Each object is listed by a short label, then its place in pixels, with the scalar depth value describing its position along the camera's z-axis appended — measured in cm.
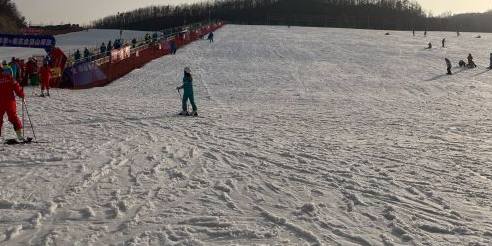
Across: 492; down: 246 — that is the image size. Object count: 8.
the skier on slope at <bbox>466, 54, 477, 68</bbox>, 2658
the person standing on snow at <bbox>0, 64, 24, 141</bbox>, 761
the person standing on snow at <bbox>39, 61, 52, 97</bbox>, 1454
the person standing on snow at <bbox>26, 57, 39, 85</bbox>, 1698
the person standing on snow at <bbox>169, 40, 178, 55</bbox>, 3152
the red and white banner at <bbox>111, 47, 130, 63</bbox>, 2297
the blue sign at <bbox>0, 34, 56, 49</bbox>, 1916
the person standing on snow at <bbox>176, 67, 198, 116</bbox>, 1155
